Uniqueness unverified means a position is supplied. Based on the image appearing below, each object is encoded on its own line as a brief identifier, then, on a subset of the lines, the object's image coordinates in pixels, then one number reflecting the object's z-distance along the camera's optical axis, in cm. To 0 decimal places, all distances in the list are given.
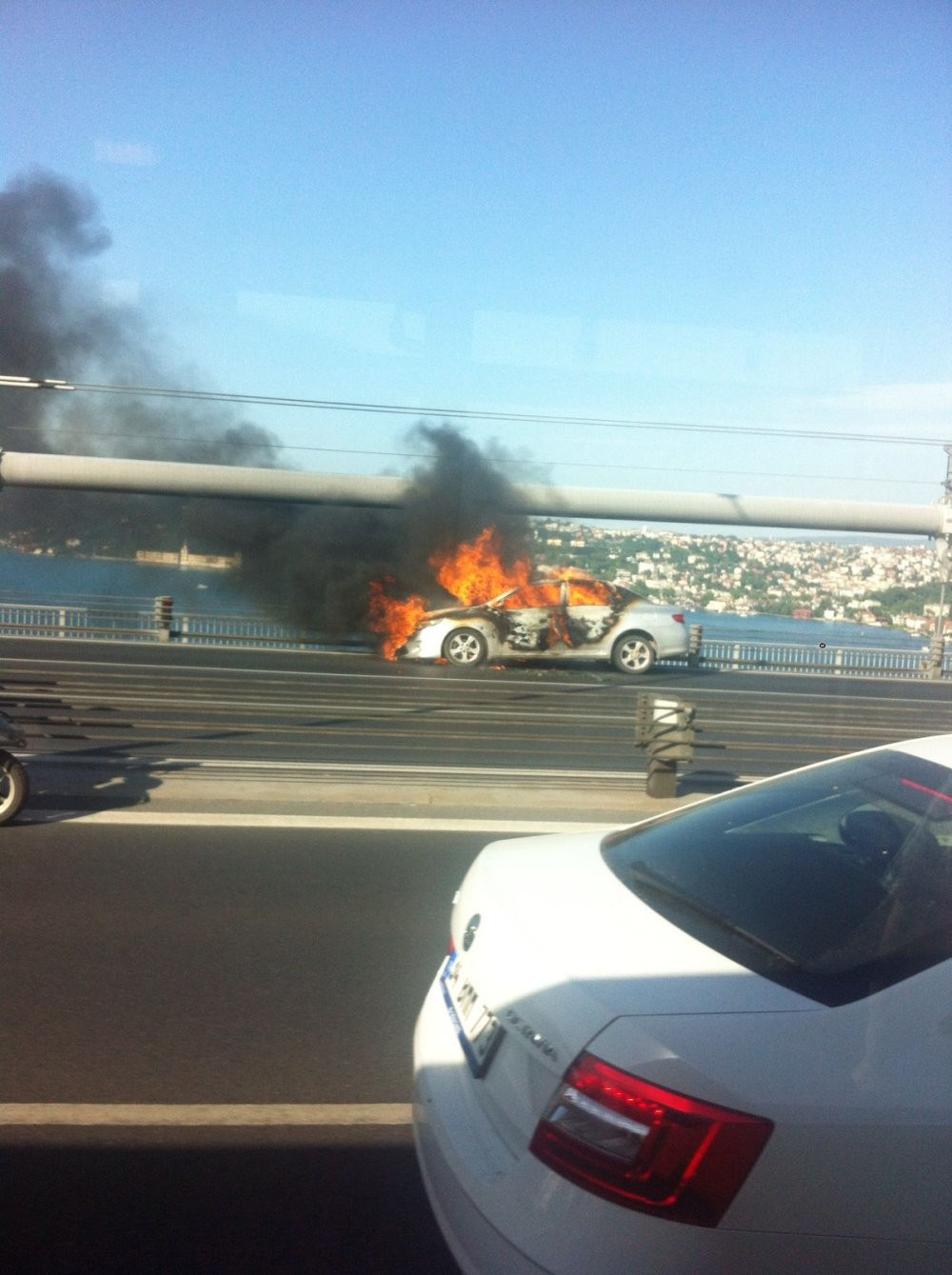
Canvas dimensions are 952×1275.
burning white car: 1975
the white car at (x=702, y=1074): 218
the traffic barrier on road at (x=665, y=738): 1011
